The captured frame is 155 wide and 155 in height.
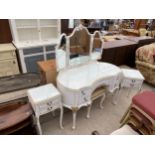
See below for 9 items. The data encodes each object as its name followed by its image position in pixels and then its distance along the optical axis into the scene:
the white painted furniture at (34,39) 3.13
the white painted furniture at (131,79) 2.53
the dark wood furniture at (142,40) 3.93
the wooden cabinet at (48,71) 2.26
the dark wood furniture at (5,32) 3.04
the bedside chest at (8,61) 2.99
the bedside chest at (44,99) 1.77
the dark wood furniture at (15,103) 1.56
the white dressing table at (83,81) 1.88
